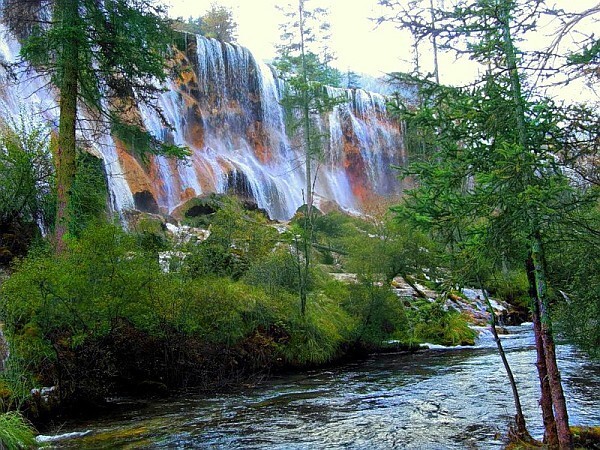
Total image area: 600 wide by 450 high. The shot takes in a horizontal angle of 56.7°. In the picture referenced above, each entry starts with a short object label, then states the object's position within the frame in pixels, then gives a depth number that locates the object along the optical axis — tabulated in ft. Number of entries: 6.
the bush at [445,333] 62.08
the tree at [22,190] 42.93
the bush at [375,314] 56.90
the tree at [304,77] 95.71
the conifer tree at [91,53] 38.60
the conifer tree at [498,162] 18.25
